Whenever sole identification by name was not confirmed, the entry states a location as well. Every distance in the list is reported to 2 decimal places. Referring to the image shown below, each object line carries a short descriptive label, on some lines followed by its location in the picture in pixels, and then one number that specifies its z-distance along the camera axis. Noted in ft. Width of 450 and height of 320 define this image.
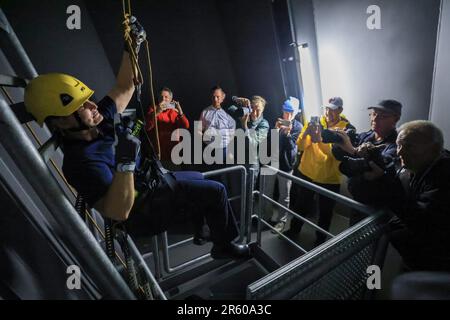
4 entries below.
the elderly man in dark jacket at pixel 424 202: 4.12
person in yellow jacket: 8.55
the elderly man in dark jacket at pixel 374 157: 4.65
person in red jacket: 10.89
